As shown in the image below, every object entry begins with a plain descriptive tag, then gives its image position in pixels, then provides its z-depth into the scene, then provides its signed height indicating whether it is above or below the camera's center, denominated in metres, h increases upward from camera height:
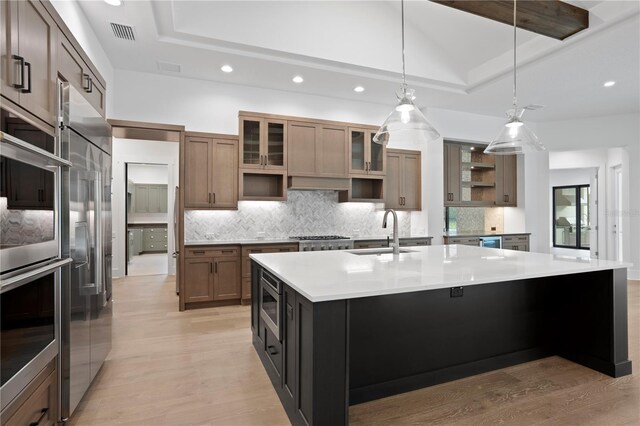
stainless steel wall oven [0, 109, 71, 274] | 1.40 +0.10
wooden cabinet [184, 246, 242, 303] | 4.43 -0.80
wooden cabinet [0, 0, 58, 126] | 1.46 +0.75
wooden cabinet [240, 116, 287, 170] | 4.76 +1.00
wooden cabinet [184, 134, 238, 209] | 4.57 +0.57
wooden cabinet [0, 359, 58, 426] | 1.45 -0.89
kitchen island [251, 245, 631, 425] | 1.73 -0.75
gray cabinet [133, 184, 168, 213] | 9.15 +0.43
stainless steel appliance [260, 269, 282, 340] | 2.21 -0.63
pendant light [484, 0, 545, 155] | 2.93 +0.66
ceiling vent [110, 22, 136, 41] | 3.45 +1.90
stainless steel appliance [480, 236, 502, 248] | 6.09 -0.52
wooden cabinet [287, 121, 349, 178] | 4.94 +0.94
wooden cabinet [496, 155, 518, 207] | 6.55 +0.63
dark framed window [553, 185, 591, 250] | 8.87 -0.12
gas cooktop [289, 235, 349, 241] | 5.02 -0.36
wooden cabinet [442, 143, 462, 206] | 6.12 +0.70
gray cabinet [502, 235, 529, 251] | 6.28 -0.55
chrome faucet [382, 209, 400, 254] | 2.94 -0.26
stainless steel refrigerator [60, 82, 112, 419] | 1.95 -0.22
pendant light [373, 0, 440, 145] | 2.68 +0.74
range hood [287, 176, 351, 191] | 4.93 +0.45
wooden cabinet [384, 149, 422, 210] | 5.74 +0.56
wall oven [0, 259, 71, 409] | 1.38 -0.50
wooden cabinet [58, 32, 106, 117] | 2.13 +1.04
